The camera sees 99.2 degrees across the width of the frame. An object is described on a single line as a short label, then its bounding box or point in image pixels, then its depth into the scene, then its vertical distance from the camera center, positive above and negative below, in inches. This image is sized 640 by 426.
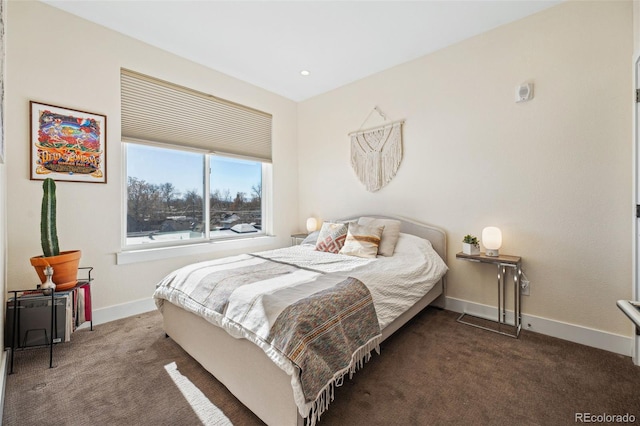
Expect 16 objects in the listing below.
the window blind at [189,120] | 109.6 +43.8
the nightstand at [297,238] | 158.4 -14.8
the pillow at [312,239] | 135.5 -13.2
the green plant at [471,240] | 101.3 -10.3
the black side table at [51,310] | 72.8 -27.3
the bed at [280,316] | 52.2 -28.0
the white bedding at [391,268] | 76.3 -18.1
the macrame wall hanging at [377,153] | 128.8 +29.6
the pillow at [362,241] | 107.5 -11.4
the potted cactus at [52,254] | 78.7 -12.4
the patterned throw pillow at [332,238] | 116.7 -11.0
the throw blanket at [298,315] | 49.7 -22.4
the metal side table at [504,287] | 91.9 -26.8
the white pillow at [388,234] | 110.2 -9.0
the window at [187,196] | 114.7 +8.1
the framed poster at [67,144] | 89.7 +24.1
